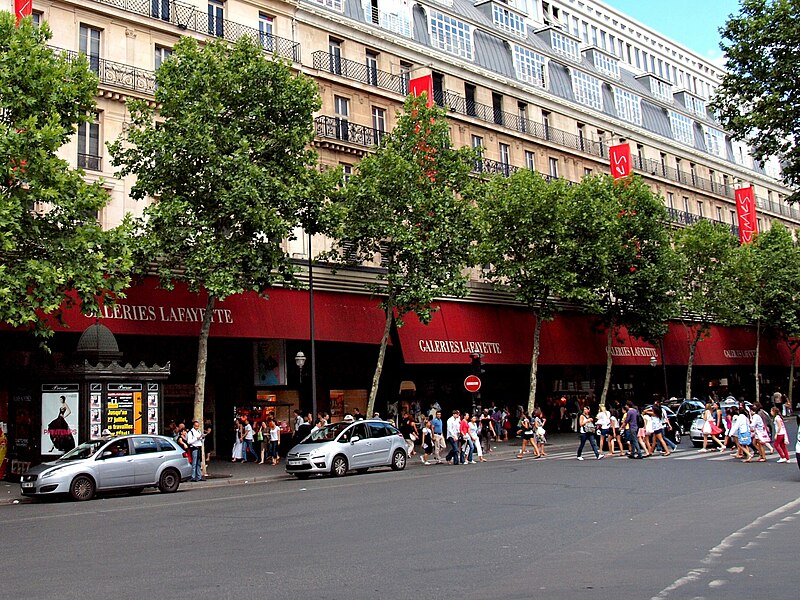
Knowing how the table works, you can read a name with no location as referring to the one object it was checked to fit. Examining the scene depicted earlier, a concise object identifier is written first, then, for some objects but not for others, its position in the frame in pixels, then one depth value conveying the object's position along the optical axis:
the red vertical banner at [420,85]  36.00
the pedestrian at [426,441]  27.52
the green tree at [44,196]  19.11
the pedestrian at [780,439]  21.53
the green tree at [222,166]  23.44
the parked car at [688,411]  35.03
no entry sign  30.05
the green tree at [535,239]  34.88
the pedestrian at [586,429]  24.73
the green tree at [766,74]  22.14
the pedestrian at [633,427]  24.38
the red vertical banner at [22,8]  24.89
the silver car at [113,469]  18.25
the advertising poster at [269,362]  29.73
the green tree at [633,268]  36.97
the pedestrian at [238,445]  28.73
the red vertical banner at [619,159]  45.47
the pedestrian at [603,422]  26.19
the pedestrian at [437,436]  26.91
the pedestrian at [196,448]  22.89
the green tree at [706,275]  45.28
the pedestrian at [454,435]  26.12
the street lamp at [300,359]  27.77
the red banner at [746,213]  55.88
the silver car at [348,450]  22.97
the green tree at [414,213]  29.03
